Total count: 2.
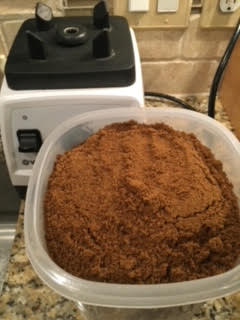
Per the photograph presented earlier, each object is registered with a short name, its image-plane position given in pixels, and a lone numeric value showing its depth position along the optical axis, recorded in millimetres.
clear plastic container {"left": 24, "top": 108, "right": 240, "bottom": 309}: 319
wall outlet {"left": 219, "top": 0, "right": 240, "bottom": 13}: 607
